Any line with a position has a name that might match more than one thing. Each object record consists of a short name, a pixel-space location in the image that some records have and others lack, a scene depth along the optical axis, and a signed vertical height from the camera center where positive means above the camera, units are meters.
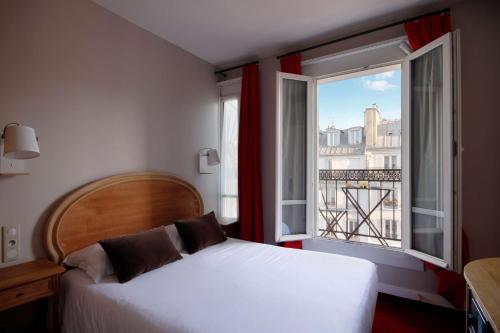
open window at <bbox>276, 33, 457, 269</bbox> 2.20 +0.15
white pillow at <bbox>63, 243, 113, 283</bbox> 1.76 -0.69
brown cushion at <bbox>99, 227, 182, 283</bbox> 1.76 -0.65
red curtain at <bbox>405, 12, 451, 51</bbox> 2.22 +1.25
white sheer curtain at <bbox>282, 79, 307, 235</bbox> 3.04 +0.13
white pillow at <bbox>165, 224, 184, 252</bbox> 2.42 -0.69
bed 1.28 -0.77
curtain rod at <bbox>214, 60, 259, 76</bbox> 3.29 +1.36
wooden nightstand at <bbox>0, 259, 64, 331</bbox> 1.46 -0.72
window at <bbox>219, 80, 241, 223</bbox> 3.55 +0.24
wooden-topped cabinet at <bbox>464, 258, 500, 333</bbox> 0.99 -0.55
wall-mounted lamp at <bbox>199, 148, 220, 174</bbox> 3.10 +0.10
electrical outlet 1.71 -0.52
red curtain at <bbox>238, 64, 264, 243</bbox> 3.24 +0.09
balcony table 4.08 -0.62
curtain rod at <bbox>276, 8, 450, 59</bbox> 2.26 +1.40
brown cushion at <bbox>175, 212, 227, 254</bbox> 2.40 -0.66
